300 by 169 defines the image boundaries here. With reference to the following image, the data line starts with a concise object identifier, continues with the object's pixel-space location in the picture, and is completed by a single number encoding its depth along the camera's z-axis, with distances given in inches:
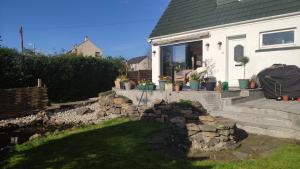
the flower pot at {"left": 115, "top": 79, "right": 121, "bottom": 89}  486.7
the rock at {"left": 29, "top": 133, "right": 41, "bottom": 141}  281.1
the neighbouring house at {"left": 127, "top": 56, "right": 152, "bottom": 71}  1708.4
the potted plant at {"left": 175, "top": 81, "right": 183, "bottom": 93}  377.2
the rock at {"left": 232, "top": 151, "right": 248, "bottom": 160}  203.9
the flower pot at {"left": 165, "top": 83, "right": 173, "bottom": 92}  385.1
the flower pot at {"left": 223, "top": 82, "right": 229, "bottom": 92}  349.1
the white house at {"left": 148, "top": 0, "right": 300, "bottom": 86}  362.1
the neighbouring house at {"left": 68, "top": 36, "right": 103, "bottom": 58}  1664.6
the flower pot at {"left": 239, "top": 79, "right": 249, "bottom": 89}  363.3
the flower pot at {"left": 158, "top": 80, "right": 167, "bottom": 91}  403.2
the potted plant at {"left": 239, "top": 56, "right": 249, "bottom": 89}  363.3
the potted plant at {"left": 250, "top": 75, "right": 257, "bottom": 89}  361.9
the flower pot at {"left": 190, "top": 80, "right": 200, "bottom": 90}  363.8
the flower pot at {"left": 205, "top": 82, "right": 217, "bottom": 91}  351.6
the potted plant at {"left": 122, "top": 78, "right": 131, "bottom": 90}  455.6
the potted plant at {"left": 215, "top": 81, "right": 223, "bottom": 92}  339.7
